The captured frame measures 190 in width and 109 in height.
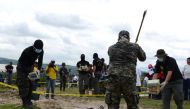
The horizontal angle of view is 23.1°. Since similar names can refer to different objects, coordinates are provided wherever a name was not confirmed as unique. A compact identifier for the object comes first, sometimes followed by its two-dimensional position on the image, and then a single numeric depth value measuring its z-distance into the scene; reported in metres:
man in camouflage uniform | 8.43
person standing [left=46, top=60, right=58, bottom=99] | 18.31
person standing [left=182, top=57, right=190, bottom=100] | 17.97
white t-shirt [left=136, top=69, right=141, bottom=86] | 16.38
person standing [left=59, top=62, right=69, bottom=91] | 26.99
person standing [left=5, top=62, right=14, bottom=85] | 29.99
